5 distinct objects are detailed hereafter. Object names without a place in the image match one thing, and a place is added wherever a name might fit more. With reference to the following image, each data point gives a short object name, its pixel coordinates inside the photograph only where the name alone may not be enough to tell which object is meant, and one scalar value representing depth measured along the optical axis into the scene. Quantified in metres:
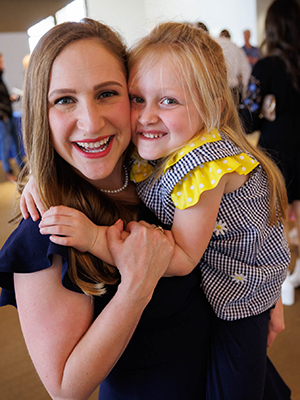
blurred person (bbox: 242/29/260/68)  8.23
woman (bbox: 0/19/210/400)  1.00
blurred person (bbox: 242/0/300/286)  2.72
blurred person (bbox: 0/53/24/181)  6.41
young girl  1.18
